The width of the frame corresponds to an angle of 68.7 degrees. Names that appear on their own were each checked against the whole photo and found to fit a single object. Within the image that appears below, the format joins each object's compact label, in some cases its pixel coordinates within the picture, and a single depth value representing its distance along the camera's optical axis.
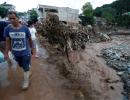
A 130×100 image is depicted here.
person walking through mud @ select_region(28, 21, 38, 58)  3.51
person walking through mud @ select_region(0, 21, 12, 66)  2.80
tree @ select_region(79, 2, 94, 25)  17.34
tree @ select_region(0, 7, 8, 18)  14.14
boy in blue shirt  2.00
